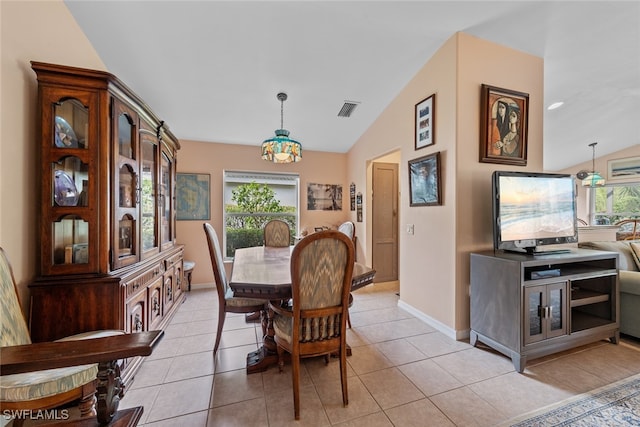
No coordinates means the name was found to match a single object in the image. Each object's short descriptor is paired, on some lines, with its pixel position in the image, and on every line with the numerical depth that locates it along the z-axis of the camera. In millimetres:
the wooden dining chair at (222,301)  2084
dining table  1555
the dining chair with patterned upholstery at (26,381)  1120
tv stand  1911
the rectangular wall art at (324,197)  4698
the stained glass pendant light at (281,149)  2455
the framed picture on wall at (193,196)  3975
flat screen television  2193
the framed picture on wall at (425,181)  2561
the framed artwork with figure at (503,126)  2434
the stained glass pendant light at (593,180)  4984
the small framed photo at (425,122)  2650
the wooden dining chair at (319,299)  1434
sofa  2262
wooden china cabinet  1532
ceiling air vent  3390
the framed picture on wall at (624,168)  5402
